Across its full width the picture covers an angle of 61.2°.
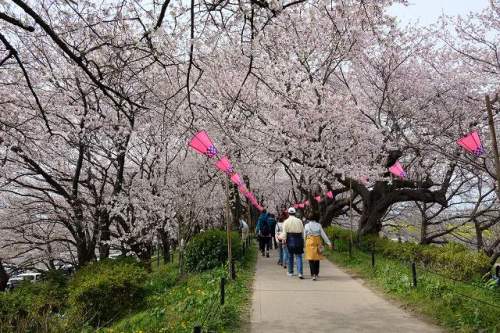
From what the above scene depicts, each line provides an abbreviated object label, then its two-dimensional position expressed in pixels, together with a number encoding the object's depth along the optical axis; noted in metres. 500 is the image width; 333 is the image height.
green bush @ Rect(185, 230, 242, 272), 12.62
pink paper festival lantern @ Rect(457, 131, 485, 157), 7.67
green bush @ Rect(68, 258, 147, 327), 8.54
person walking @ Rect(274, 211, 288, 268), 12.19
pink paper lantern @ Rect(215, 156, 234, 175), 9.66
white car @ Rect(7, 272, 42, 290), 28.25
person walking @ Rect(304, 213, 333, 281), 10.02
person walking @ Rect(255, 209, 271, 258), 15.74
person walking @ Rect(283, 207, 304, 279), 10.44
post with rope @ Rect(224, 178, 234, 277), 9.16
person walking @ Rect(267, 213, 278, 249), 16.47
